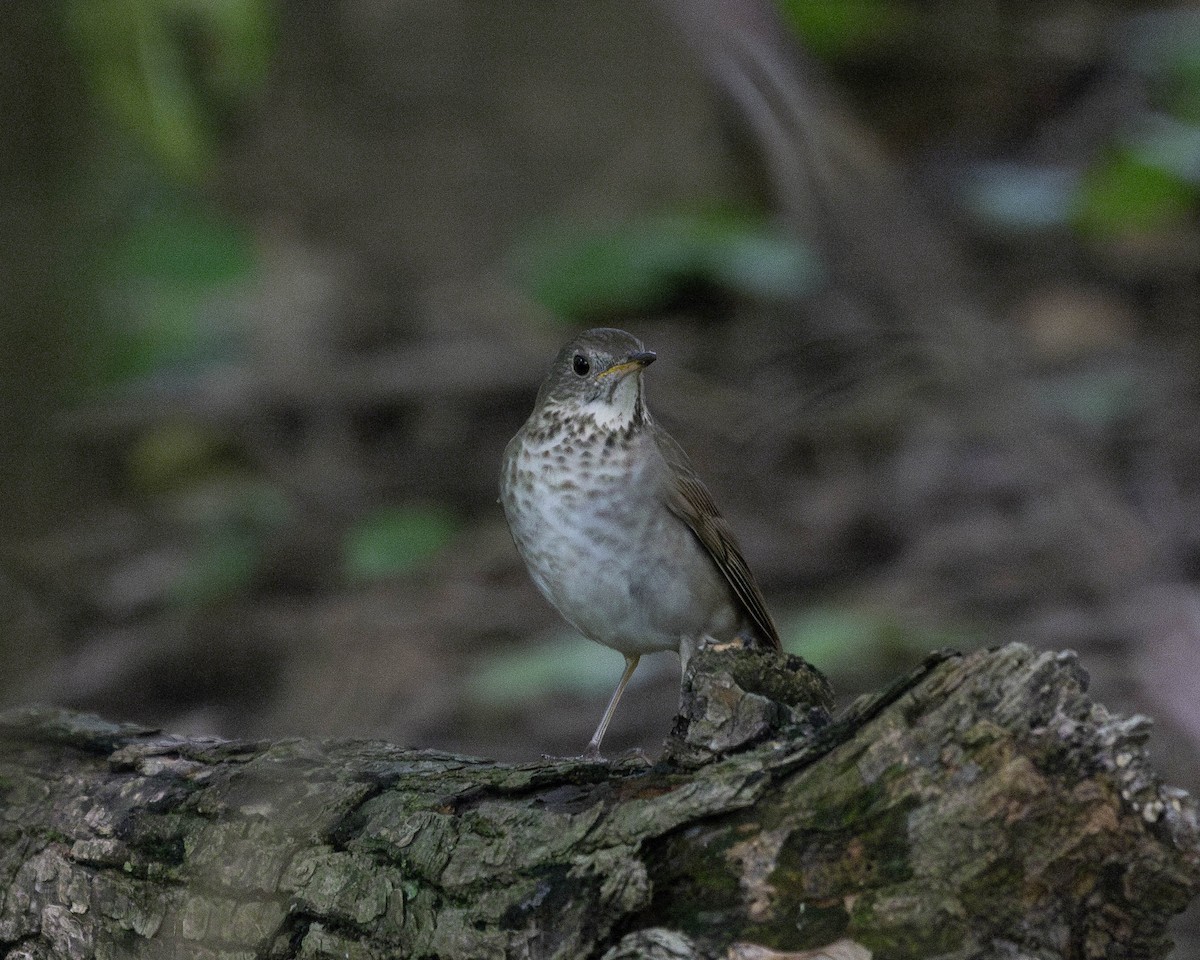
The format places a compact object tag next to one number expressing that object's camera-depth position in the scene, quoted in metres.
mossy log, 3.94
